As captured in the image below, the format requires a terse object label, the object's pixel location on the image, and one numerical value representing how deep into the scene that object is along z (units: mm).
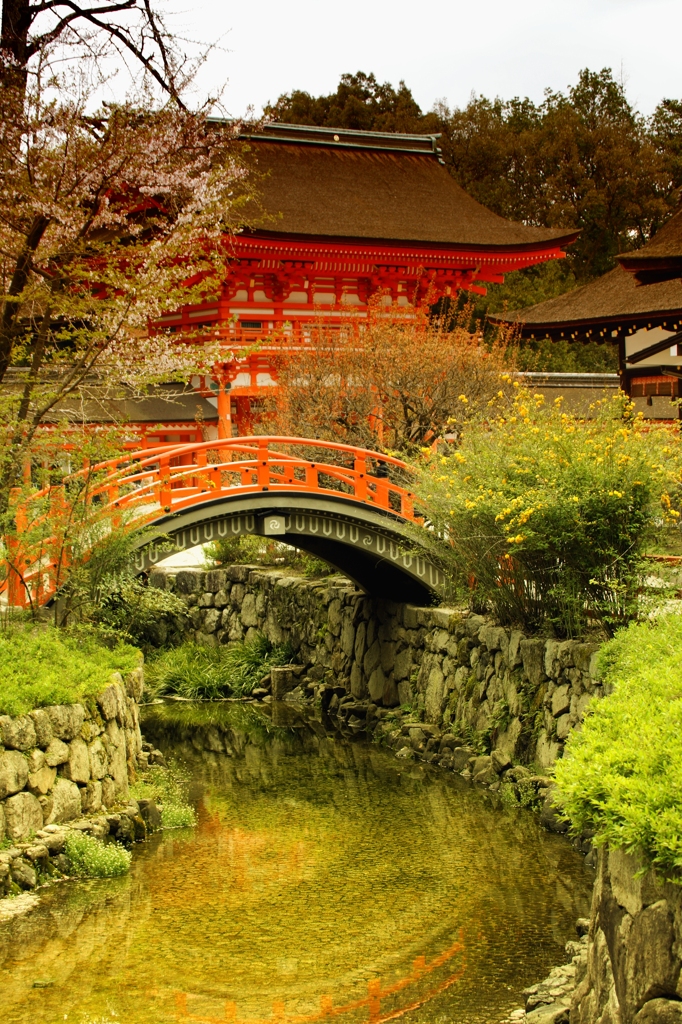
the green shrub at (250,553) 21547
